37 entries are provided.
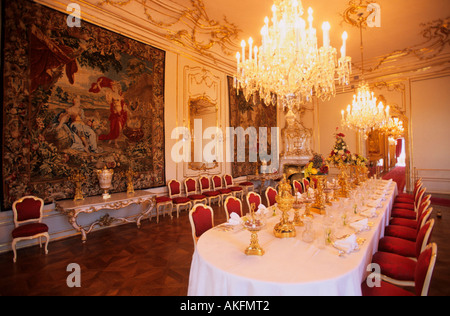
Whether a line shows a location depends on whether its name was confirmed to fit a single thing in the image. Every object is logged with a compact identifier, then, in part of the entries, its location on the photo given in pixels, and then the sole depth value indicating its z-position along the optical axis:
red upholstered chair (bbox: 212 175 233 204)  6.16
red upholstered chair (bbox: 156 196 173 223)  4.86
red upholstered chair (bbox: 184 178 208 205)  5.45
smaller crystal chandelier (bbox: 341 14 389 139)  5.26
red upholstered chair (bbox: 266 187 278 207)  3.73
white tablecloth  1.27
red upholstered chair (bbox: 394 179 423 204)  4.24
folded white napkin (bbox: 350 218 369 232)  2.15
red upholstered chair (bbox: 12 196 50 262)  3.09
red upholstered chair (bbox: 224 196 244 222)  2.83
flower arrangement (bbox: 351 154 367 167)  4.02
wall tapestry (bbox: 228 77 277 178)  7.27
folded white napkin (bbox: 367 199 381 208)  2.99
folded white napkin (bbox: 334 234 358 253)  1.65
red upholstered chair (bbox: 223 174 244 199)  6.52
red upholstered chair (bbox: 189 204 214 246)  2.42
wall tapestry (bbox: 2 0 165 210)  3.35
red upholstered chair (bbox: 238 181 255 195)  7.00
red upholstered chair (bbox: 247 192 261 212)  3.21
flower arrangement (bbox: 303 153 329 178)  2.77
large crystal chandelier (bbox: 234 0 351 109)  2.81
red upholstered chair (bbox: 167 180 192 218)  5.14
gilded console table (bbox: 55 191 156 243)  3.50
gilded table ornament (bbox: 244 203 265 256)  1.64
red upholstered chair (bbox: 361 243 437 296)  1.38
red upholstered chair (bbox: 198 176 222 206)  5.81
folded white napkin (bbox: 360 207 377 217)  2.61
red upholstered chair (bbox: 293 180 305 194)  4.52
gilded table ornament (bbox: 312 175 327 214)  2.84
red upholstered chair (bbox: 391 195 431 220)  3.63
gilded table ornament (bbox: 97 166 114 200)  4.07
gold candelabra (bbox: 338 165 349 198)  3.67
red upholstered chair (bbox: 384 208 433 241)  2.73
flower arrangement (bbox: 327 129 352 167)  3.77
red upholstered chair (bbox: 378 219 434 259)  1.88
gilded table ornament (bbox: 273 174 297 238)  2.00
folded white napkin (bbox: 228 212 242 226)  2.31
